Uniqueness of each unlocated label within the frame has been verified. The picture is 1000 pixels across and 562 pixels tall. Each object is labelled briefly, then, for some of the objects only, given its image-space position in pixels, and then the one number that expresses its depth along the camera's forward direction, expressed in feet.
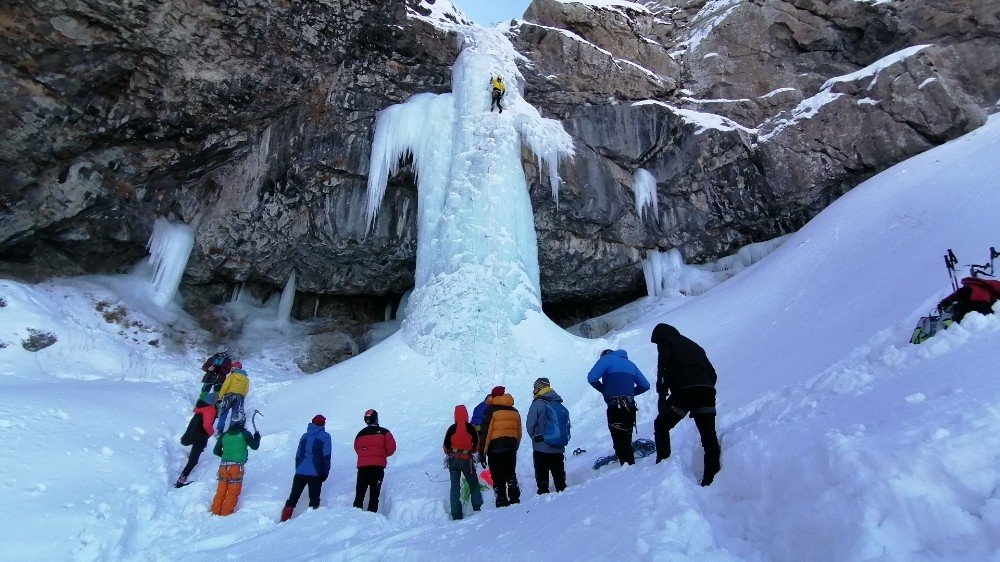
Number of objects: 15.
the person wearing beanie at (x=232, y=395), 25.48
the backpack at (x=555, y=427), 16.76
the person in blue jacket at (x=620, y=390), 17.28
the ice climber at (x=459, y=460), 18.22
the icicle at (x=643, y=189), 52.60
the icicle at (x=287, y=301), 54.65
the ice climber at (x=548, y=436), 16.83
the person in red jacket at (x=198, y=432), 22.09
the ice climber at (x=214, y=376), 30.75
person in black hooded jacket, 12.85
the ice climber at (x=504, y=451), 17.30
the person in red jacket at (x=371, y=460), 19.69
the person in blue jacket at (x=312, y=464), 19.37
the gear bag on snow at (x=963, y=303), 15.53
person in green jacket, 19.63
